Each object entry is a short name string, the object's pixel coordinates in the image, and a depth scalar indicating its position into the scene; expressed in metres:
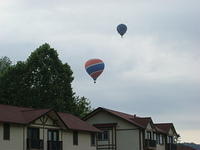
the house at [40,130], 40.88
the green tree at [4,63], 74.69
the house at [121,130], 57.97
